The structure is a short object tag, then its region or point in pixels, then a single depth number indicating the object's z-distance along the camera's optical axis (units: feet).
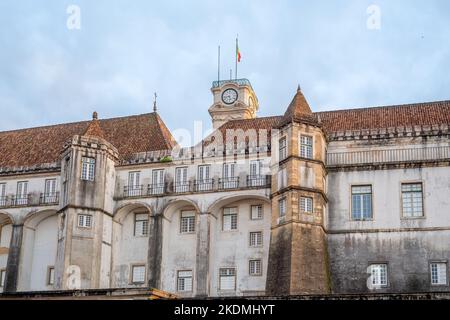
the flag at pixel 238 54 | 223.71
